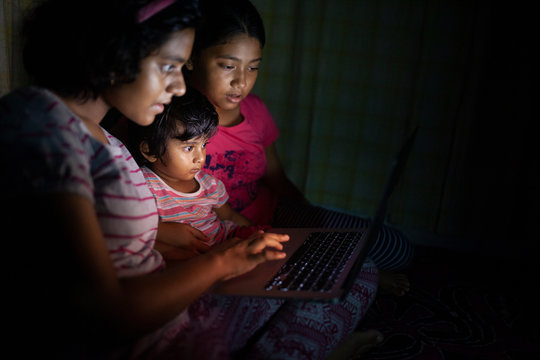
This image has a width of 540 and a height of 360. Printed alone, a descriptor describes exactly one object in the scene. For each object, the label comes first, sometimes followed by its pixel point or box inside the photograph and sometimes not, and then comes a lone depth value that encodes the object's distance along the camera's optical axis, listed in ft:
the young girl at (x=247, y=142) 4.57
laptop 3.00
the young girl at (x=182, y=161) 4.22
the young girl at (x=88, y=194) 2.21
